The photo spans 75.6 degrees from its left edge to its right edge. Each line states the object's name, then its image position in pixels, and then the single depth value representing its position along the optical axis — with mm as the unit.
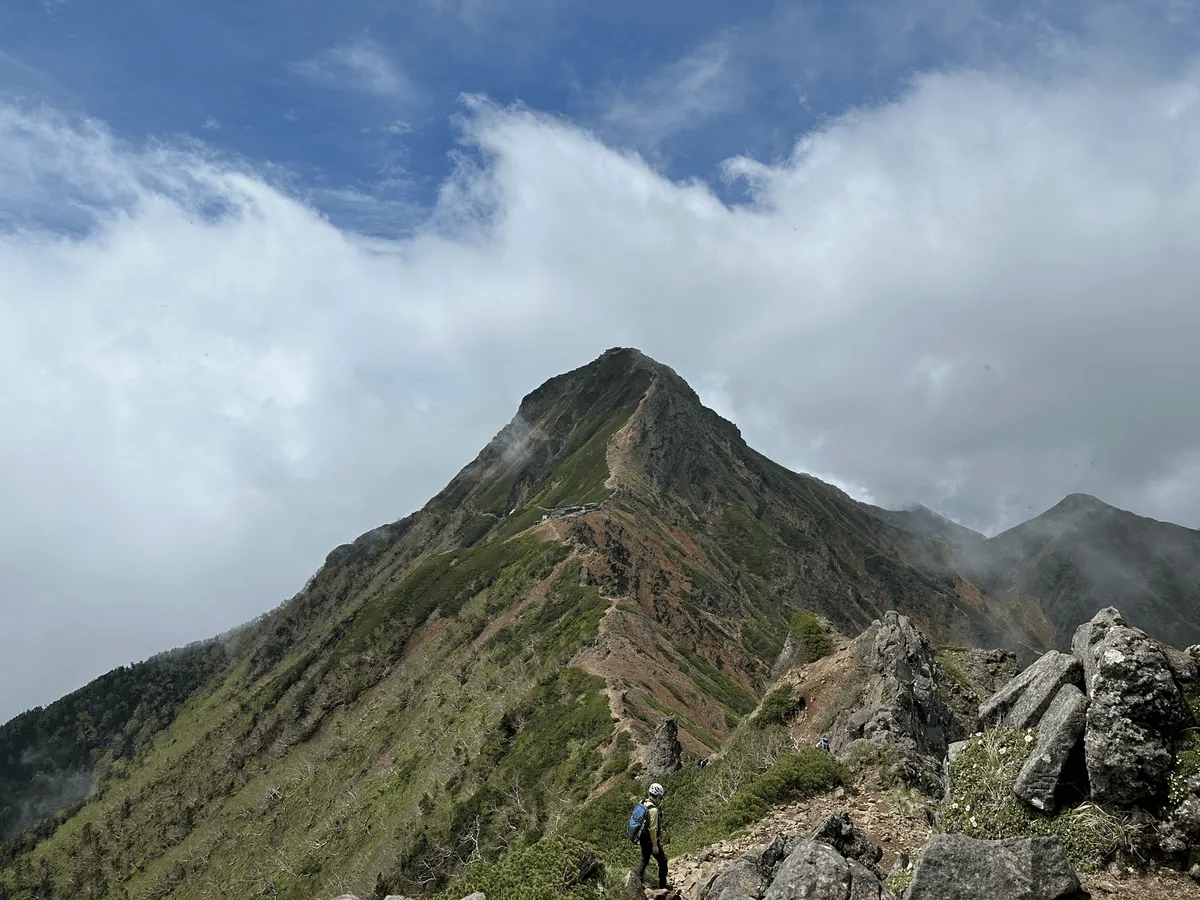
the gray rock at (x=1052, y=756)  13438
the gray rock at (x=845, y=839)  15812
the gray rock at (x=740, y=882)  13938
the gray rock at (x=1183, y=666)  13375
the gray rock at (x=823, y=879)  12289
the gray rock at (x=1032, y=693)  15062
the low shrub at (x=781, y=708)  38781
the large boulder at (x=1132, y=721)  12500
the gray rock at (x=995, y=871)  11039
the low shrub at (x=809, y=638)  44000
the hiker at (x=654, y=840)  16141
